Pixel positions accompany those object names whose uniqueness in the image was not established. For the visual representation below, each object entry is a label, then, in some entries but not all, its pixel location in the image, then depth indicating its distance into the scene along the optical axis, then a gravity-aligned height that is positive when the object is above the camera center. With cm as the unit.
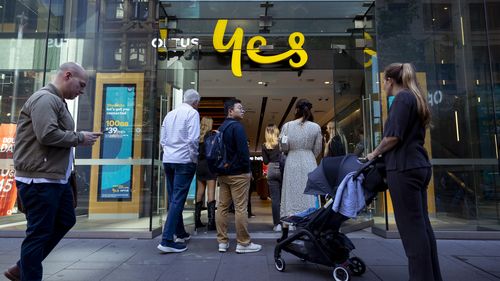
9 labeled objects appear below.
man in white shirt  416 +13
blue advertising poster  644 +52
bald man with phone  239 +3
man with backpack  404 -10
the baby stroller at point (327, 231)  312 -54
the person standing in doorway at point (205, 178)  571 -14
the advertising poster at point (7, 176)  629 -12
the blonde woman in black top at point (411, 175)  250 -4
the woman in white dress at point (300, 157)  431 +14
